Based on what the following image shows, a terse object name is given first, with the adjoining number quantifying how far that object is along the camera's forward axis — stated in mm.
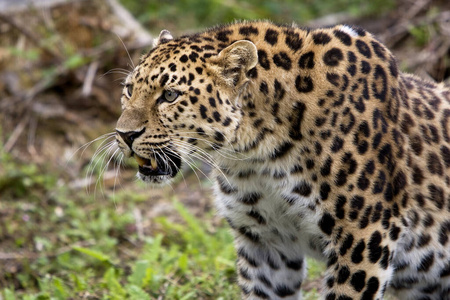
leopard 10750
